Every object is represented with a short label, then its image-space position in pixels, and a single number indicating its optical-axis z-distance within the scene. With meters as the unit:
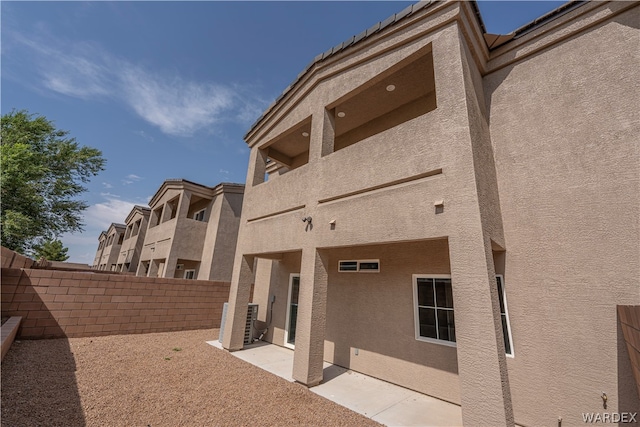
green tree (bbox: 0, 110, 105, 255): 16.47
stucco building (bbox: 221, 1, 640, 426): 3.84
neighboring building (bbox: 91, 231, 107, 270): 40.43
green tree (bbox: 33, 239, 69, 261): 45.28
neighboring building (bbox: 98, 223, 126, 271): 32.28
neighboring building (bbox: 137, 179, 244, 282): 16.36
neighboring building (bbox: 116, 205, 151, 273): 24.11
